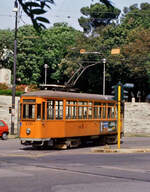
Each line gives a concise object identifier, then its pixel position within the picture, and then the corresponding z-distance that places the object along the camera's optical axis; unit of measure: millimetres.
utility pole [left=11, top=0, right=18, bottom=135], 37962
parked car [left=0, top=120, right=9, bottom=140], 34656
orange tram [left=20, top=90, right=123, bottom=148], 24922
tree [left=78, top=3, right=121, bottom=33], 88881
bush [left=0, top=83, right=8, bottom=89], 56062
